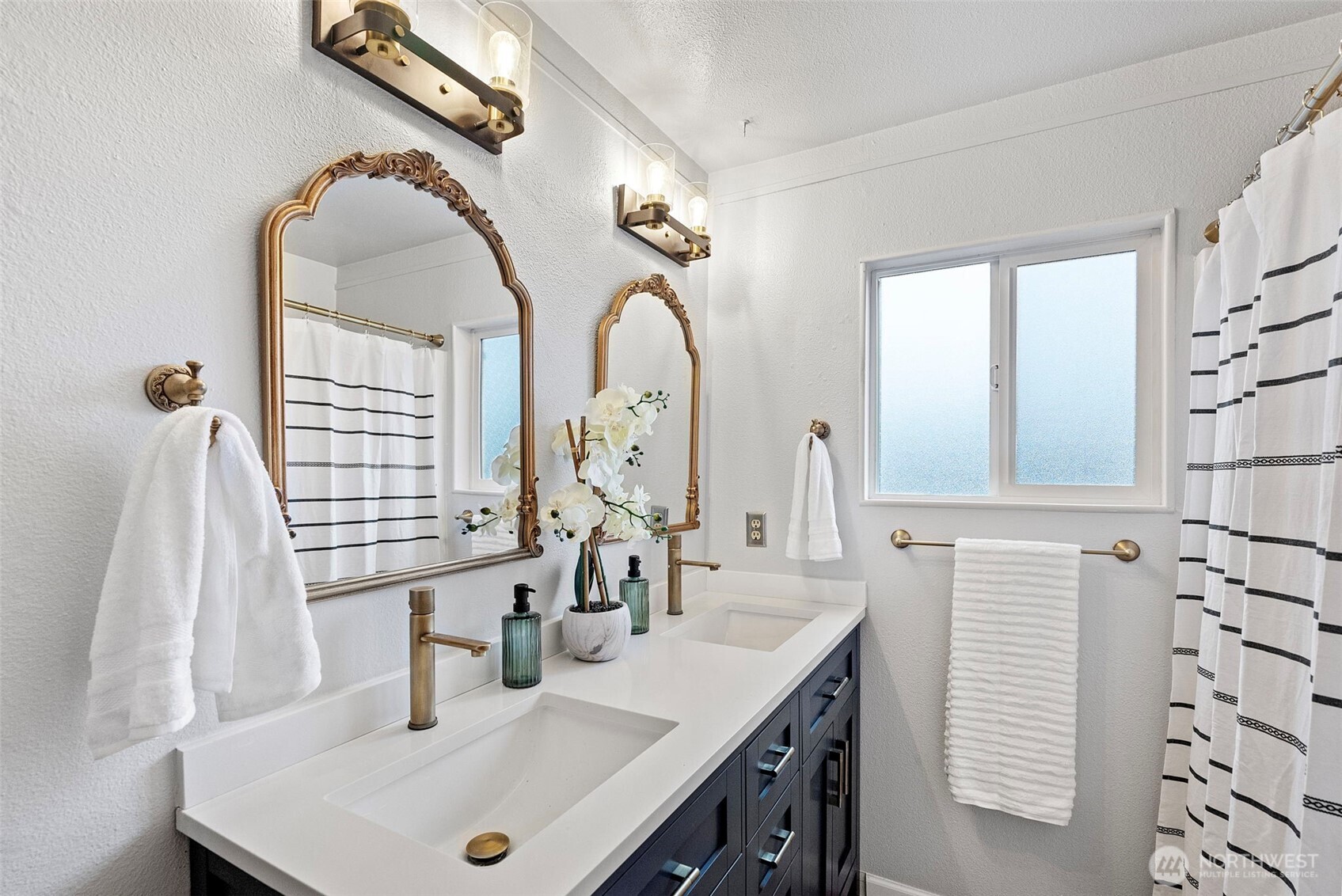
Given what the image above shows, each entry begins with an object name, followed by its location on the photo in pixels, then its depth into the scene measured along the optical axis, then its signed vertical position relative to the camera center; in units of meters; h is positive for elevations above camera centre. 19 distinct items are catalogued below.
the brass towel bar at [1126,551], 1.71 -0.28
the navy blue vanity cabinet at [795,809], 0.94 -0.74
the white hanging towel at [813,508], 1.99 -0.21
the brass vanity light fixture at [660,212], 1.79 +0.64
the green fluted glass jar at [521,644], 1.29 -0.41
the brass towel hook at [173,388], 0.83 +0.06
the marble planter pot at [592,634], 1.43 -0.43
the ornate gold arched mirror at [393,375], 1.01 +0.11
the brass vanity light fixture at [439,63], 1.03 +0.64
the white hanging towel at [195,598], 0.71 -0.19
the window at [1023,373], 1.79 +0.21
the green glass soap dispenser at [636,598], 1.69 -0.41
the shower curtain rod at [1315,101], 1.06 +0.60
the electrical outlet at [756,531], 2.21 -0.31
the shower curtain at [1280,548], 0.90 -0.17
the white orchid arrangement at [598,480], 1.37 -0.09
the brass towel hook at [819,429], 2.09 +0.04
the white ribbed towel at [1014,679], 1.74 -0.65
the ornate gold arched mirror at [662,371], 1.79 +0.20
